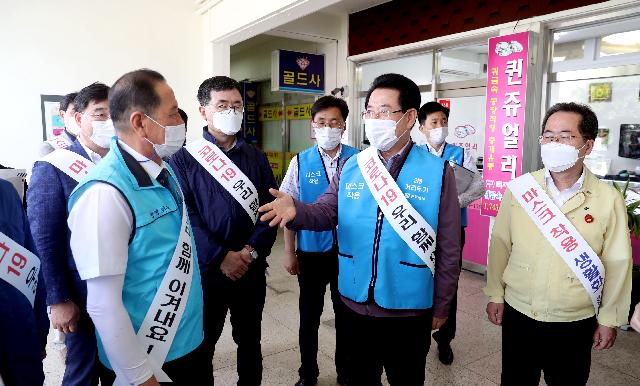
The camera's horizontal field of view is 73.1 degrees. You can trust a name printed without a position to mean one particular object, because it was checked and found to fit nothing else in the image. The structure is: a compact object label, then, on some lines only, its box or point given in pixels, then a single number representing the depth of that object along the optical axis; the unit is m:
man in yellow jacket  1.54
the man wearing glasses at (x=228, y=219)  1.88
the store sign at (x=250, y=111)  8.17
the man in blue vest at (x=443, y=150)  2.68
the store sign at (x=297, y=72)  5.91
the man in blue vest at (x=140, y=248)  1.06
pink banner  3.91
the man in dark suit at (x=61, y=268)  1.59
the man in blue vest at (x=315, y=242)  2.34
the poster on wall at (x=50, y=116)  4.00
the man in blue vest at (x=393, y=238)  1.51
